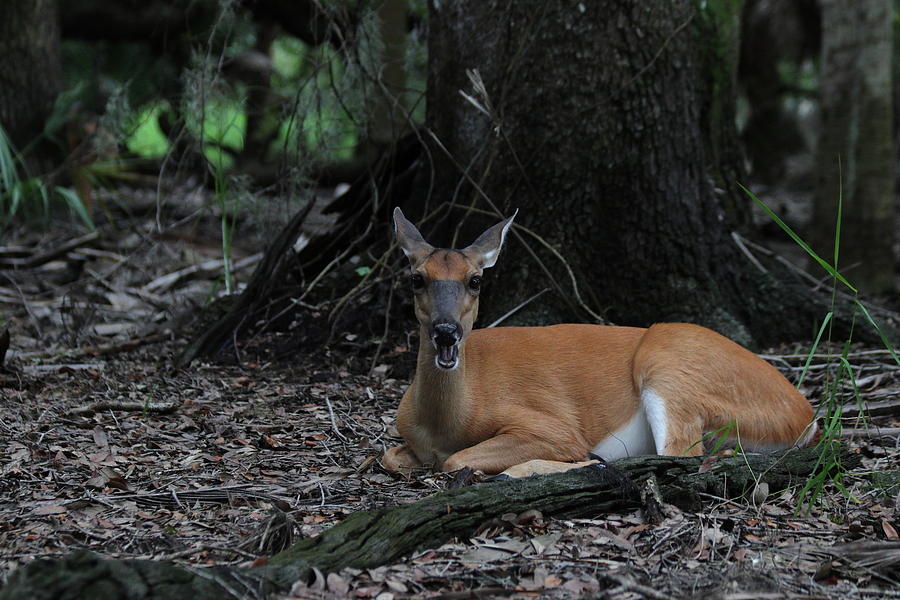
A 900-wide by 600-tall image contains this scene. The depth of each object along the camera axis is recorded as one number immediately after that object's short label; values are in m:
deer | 8.55
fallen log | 4.78
